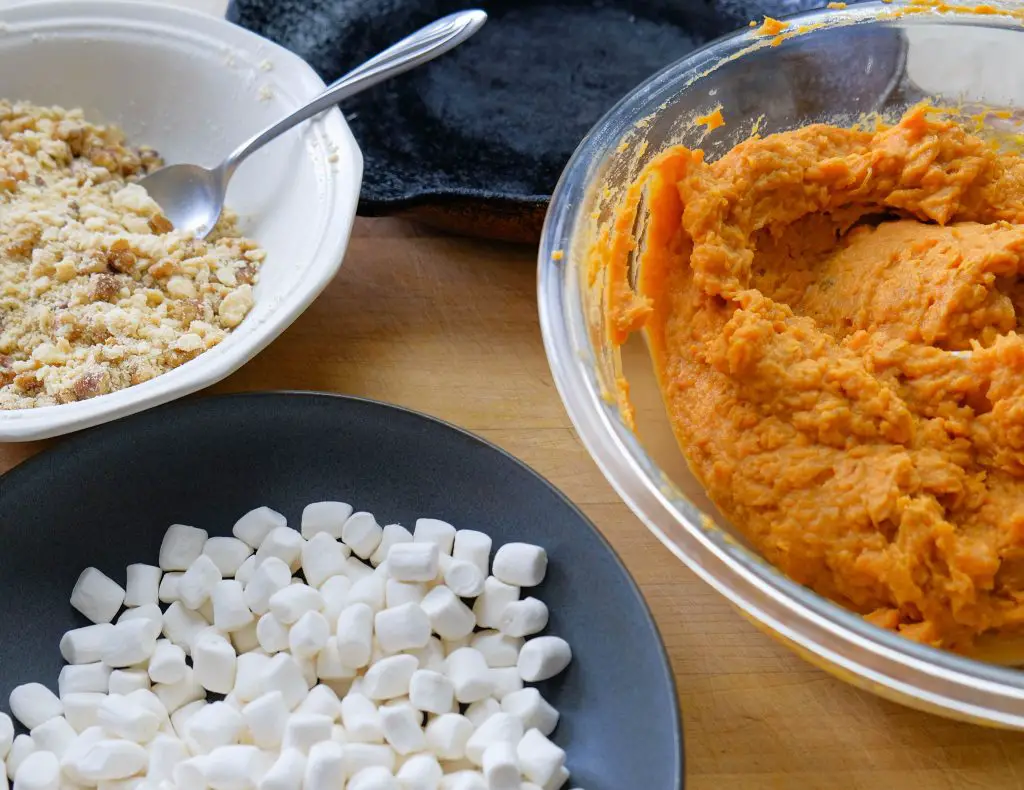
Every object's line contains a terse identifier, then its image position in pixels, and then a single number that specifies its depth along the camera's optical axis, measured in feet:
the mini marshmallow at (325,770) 1.40
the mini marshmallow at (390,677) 1.47
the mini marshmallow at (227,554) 1.55
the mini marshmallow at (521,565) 1.52
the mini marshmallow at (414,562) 1.51
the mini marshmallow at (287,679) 1.46
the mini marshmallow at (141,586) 1.54
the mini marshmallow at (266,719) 1.44
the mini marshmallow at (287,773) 1.40
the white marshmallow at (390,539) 1.56
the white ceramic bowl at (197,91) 1.73
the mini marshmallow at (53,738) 1.45
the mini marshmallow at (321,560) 1.55
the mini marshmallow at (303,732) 1.43
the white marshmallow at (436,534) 1.55
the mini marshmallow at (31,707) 1.47
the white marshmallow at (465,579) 1.52
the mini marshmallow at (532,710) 1.46
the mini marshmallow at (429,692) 1.46
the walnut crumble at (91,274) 1.60
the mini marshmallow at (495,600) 1.52
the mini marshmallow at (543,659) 1.48
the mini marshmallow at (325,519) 1.57
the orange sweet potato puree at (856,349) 1.41
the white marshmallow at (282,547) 1.55
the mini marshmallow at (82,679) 1.48
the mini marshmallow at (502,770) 1.40
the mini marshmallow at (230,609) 1.51
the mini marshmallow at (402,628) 1.48
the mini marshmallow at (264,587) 1.52
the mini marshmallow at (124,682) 1.48
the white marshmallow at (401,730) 1.44
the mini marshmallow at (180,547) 1.55
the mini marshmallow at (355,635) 1.48
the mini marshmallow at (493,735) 1.44
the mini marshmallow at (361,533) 1.56
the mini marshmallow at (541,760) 1.41
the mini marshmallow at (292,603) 1.50
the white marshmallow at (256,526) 1.57
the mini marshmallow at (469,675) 1.47
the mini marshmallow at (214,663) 1.48
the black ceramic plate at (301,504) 1.48
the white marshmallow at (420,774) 1.42
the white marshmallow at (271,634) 1.50
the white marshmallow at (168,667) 1.48
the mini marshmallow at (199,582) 1.53
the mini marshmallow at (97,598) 1.52
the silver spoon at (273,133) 1.74
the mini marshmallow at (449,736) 1.44
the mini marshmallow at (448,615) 1.50
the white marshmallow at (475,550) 1.54
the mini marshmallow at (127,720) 1.44
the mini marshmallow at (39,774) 1.42
